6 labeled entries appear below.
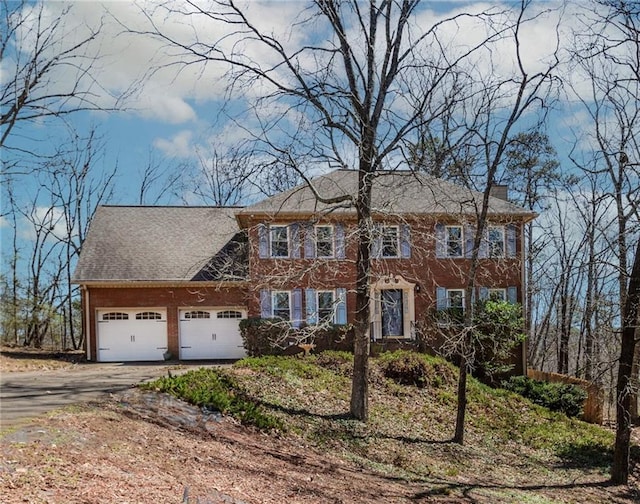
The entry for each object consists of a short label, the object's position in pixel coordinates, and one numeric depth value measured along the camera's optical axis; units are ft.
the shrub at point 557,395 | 60.49
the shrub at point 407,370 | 57.00
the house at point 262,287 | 71.15
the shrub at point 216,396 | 37.73
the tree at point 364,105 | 40.98
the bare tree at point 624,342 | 38.45
